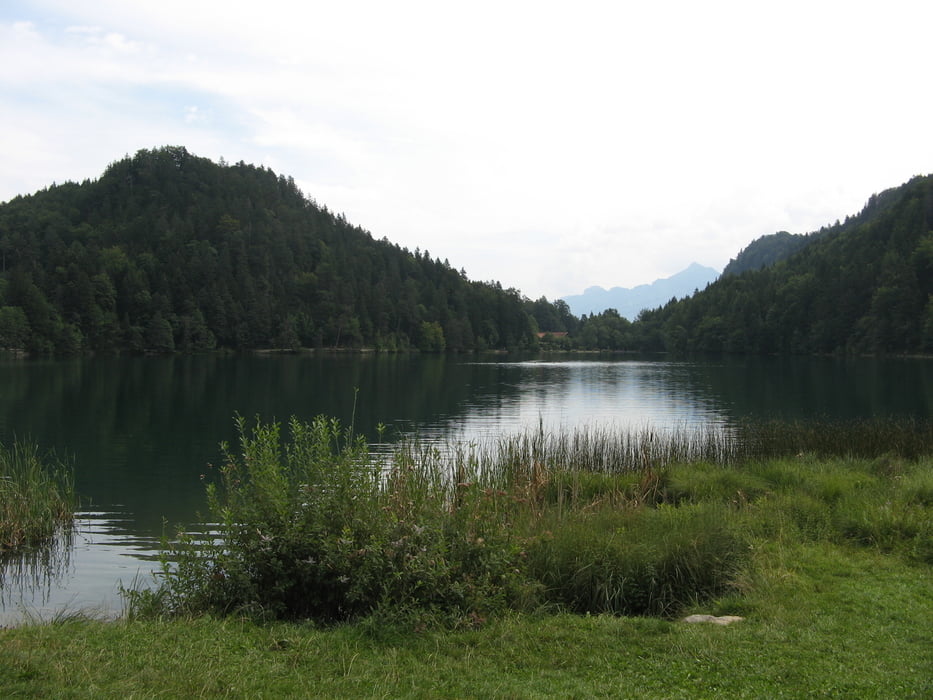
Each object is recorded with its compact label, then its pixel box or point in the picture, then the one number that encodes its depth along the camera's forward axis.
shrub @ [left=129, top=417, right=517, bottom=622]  7.38
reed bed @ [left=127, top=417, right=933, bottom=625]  7.48
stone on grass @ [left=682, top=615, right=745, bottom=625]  7.39
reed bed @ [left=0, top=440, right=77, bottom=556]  12.84
